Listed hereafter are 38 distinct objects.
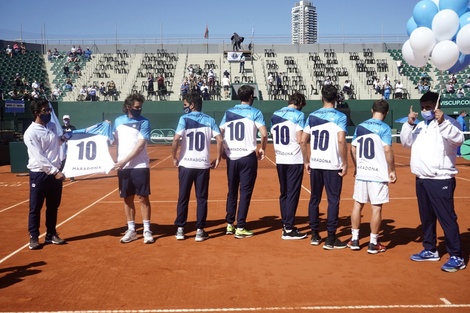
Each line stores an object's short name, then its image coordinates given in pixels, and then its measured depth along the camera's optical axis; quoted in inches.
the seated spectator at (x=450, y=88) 1487.5
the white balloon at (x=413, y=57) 331.7
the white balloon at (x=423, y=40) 313.3
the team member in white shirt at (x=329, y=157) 284.7
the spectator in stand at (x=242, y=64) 1699.1
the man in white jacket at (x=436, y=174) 243.1
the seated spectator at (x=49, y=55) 1788.8
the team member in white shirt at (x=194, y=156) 306.7
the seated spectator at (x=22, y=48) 1719.1
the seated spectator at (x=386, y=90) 1454.2
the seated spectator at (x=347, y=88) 1519.4
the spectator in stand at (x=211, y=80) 1531.7
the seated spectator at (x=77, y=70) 1700.8
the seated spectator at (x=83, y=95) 1502.2
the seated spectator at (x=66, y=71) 1677.9
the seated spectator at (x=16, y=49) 1693.0
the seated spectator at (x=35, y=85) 1484.5
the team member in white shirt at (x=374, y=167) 269.0
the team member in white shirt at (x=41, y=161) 288.4
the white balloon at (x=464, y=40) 294.5
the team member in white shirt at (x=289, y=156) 310.7
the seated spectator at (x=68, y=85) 1590.4
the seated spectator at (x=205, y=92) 1460.4
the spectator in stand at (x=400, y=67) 1705.7
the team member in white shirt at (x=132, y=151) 297.9
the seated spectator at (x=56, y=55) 1793.8
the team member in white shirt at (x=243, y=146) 315.6
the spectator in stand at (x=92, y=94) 1469.0
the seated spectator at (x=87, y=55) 1798.7
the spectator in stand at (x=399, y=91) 1482.5
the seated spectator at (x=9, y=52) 1669.5
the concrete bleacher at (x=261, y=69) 1610.5
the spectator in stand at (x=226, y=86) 1508.4
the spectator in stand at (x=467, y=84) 1526.3
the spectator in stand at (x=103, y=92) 1539.1
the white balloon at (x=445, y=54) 303.0
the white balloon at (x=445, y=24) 307.4
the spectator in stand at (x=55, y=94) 1533.8
